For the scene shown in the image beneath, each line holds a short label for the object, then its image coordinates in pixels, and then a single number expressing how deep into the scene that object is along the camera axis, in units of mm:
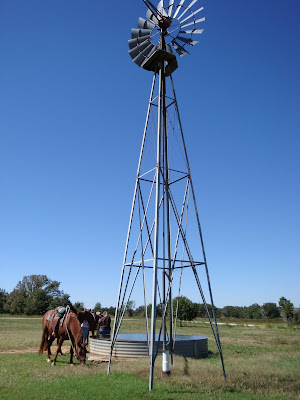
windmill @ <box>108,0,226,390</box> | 12008
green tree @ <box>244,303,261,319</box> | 102850
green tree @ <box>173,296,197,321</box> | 50500
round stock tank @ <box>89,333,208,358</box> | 15859
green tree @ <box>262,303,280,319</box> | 102562
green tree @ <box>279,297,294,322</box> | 80875
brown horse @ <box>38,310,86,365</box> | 13094
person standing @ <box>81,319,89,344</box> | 17528
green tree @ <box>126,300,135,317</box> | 89250
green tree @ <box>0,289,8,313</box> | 76538
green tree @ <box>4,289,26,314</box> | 74688
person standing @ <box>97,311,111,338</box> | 20594
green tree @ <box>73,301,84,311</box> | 70575
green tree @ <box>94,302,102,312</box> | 93188
